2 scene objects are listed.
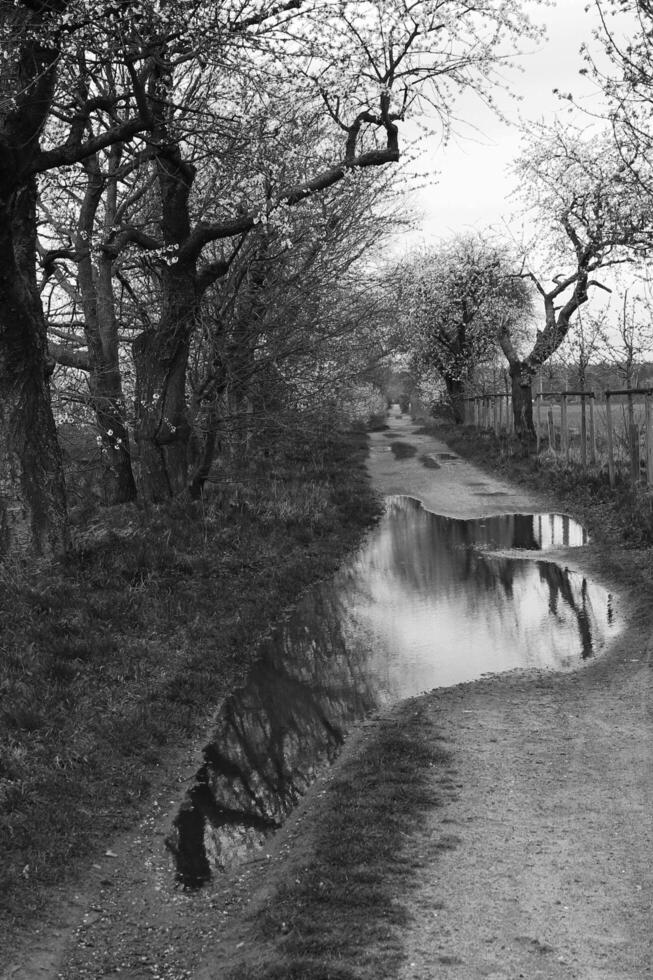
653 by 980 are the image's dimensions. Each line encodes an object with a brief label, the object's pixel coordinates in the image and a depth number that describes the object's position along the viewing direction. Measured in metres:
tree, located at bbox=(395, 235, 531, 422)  38.69
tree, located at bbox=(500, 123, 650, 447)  21.90
